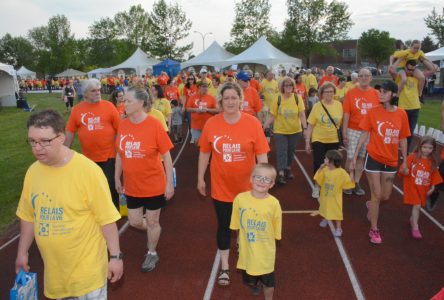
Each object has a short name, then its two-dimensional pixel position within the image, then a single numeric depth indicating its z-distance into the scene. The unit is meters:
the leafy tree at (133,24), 77.38
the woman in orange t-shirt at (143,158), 4.26
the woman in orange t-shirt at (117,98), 7.29
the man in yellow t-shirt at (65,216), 2.47
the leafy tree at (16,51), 99.31
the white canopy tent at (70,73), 62.38
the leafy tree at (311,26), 53.41
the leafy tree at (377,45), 78.29
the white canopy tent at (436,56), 22.22
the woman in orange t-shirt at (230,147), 3.85
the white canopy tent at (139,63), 41.44
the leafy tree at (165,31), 59.81
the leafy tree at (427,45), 68.69
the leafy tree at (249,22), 54.56
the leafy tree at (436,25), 41.21
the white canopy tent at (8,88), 26.23
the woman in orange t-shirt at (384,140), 4.95
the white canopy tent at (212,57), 30.80
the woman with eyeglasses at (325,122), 6.55
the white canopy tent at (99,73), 51.20
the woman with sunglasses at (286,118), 7.44
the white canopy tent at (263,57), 26.48
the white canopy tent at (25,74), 67.75
